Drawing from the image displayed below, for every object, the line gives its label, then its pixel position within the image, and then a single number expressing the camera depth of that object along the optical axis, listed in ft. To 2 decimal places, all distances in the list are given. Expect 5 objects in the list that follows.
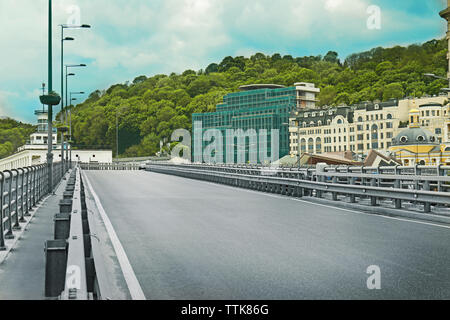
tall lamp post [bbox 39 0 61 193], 72.95
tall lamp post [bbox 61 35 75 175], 141.00
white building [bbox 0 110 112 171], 414.41
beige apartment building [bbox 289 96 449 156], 435.12
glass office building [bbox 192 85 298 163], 515.42
